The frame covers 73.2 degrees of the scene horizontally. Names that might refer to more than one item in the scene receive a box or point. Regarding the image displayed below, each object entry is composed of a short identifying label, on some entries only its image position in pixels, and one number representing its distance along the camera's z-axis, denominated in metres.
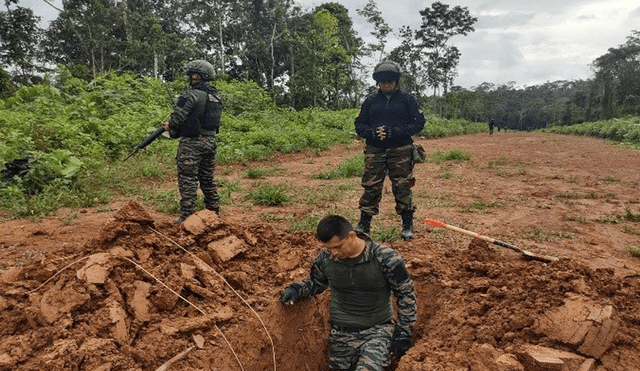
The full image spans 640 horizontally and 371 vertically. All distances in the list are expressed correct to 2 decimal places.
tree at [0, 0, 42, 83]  23.09
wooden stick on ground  2.79
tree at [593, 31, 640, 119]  40.72
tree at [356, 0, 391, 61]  30.84
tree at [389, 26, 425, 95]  37.03
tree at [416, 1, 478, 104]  38.03
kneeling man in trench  2.96
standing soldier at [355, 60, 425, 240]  4.76
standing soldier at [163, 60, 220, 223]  4.90
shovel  3.93
